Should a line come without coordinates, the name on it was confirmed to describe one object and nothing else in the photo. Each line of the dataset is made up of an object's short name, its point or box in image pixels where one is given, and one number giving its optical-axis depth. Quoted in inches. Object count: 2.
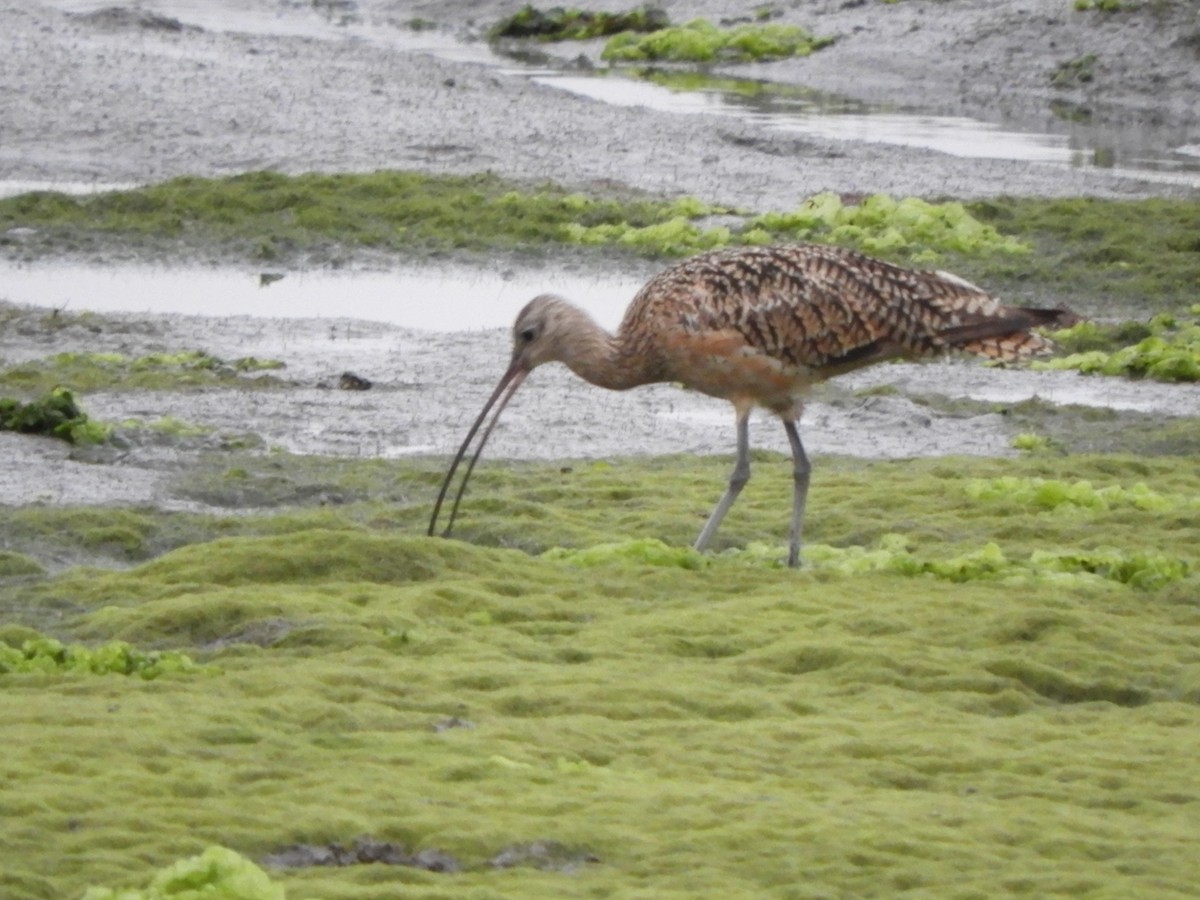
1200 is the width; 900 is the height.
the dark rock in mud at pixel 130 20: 2396.7
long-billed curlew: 681.0
